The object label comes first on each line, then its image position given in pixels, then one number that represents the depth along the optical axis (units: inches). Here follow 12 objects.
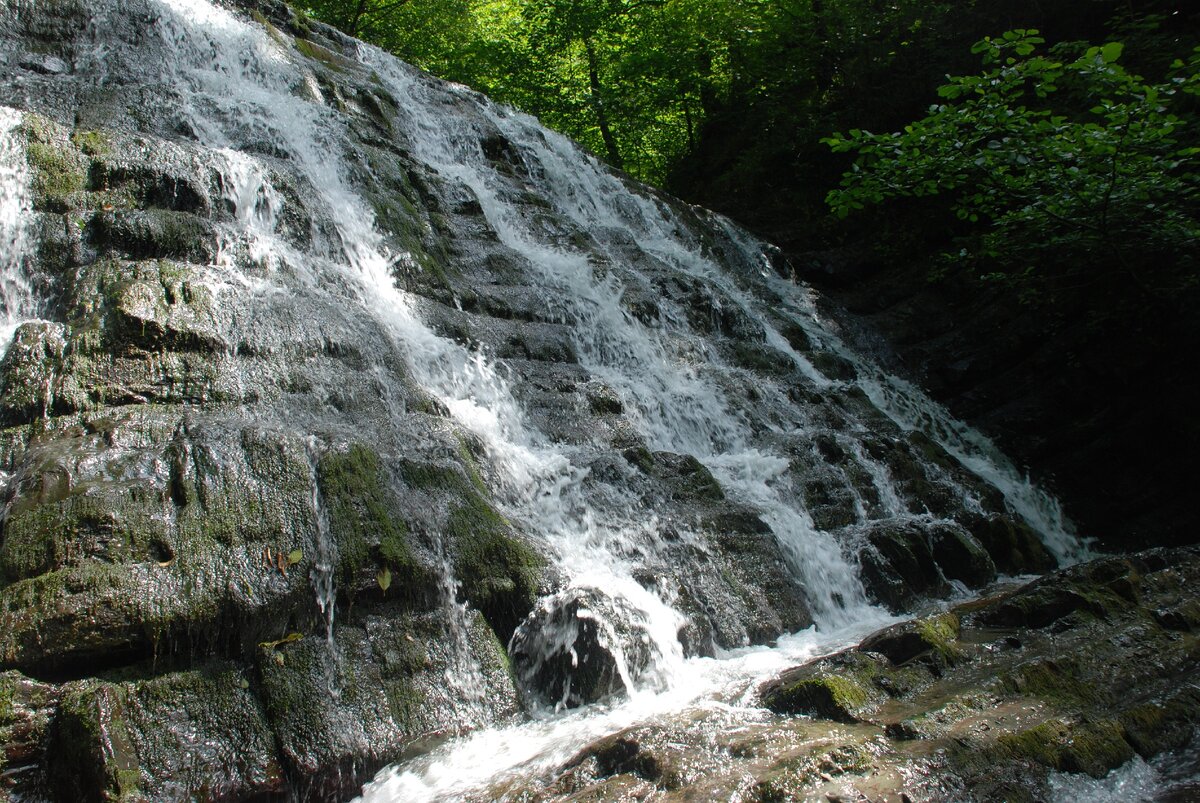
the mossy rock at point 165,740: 124.7
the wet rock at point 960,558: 255.3
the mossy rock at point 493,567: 178.2
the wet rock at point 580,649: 169.3
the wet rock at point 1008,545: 279.0
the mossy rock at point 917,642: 153.6
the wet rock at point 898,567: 237.5
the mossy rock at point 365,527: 167.8
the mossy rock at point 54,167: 231.6
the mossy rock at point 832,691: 133.7
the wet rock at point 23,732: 122.6
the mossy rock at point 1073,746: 114.1
